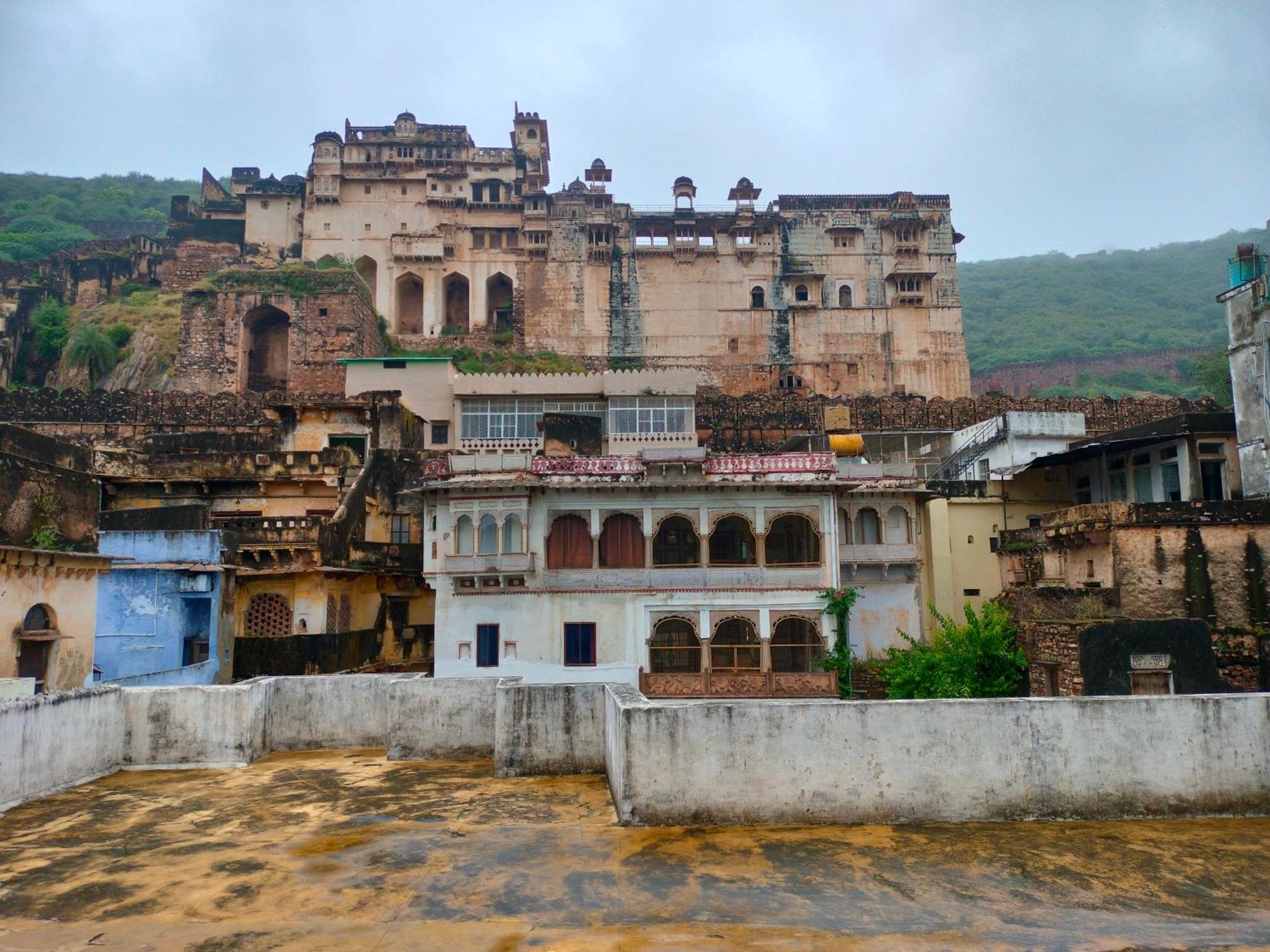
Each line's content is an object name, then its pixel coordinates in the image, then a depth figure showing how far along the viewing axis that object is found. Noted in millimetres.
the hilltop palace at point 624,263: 56219
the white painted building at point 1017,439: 27906
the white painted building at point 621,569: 21609
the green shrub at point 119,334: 49562
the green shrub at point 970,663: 17281
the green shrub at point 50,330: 50938
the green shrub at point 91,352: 47531
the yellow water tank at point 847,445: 28422
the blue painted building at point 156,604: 22000
